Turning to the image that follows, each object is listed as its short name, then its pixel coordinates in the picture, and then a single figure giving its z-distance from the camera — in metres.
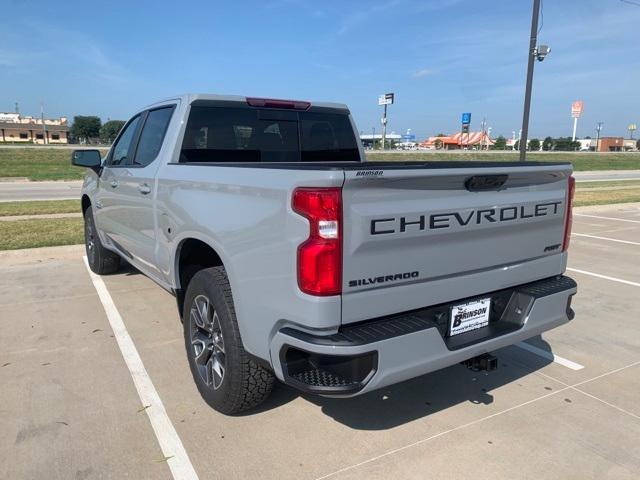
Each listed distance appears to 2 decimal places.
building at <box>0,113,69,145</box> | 99.72
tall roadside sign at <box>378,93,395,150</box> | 83.81
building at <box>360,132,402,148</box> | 134.30
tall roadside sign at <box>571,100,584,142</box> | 125.38
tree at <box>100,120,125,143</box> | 98.66
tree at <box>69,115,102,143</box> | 107.69
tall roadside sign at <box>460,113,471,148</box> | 110.25
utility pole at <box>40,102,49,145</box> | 92.81
